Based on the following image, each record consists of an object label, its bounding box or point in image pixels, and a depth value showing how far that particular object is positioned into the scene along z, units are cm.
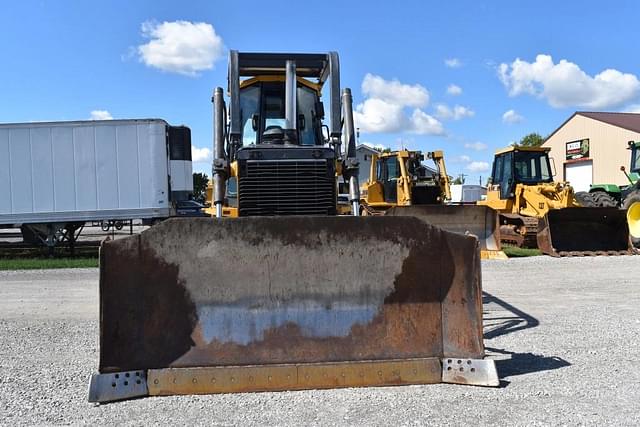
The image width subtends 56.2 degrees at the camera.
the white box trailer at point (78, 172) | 1529
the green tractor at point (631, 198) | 1630
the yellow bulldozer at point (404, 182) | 1761
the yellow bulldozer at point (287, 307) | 438
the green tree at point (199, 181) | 4112
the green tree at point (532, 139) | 6738
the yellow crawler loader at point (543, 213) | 1423
